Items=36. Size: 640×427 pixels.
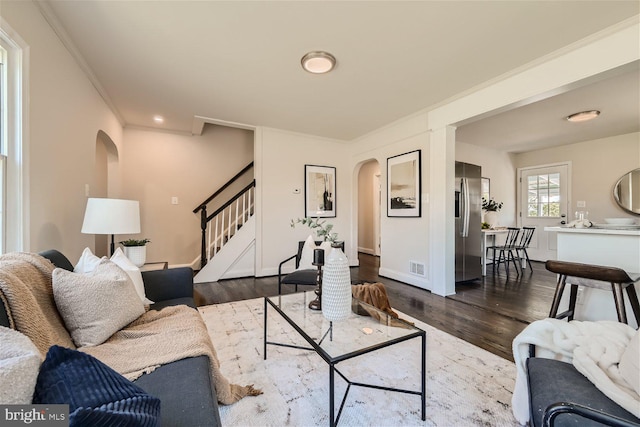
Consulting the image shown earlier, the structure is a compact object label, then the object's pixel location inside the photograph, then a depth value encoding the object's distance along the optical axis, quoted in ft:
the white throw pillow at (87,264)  4.75
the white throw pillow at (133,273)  5.53
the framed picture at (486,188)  18.30
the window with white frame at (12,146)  4.94
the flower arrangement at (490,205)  17.06
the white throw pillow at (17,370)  1.70
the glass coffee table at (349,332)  4.08
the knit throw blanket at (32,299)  2.90
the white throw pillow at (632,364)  2.83
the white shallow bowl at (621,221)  6.58
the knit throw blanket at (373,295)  7.57
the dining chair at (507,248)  15.08
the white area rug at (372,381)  4.37
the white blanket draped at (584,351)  2.95
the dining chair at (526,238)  15.51
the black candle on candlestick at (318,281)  5.88
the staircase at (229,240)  13.23
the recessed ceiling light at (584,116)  11.88
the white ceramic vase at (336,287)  4.95
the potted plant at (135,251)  8.42
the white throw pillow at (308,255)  10.56
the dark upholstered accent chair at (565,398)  2.44
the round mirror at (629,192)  14.85
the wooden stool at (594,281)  5.15
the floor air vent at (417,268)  12.01
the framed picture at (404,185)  12.25
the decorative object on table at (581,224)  6.70
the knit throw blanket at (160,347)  3.53
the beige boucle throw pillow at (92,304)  3.79
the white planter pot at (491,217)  16.87
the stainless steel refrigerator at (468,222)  12.63
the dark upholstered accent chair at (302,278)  9.04
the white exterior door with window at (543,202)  17.66
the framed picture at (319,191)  15.21
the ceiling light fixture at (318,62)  7.58
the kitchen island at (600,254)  5.92
